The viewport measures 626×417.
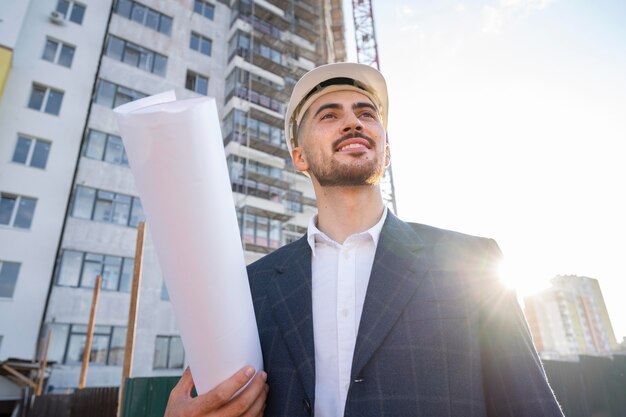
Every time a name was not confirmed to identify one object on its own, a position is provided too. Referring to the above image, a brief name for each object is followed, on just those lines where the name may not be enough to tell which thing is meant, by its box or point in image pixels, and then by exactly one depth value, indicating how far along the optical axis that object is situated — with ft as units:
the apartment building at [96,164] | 52.80
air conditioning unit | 66.39
